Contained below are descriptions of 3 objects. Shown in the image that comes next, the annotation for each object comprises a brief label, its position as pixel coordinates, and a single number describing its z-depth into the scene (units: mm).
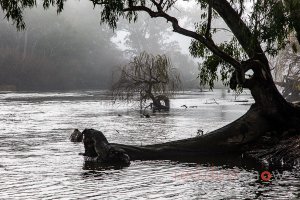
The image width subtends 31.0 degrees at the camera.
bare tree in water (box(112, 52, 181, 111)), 45375
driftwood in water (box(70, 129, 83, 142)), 25594
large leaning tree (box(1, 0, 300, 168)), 19016
